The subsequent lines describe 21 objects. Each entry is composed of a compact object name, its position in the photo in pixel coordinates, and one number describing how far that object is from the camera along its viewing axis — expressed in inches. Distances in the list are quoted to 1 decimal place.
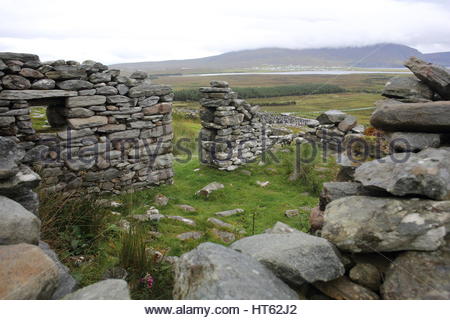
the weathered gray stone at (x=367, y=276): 128.0
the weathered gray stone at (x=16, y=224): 132.6
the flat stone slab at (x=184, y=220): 295.3
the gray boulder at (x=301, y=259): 125.0
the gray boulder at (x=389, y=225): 123.3
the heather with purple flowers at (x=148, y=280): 151.1
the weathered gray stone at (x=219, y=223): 290.7
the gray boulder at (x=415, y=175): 132.3
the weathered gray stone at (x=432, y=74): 193.5
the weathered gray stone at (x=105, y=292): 110.0
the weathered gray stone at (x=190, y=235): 258.1
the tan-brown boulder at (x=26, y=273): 108.3
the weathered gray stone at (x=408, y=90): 207.2
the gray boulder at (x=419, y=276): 114.3
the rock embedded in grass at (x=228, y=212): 331.3
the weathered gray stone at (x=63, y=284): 124.4
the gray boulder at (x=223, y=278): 108.5
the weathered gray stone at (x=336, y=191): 181.5
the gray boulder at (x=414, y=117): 169.4
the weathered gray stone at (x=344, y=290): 123.0
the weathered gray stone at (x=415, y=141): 176.1
